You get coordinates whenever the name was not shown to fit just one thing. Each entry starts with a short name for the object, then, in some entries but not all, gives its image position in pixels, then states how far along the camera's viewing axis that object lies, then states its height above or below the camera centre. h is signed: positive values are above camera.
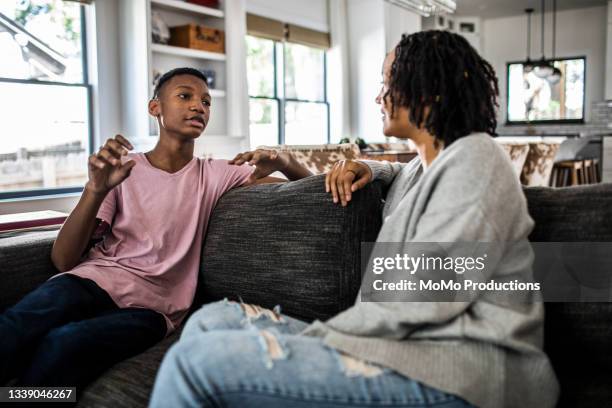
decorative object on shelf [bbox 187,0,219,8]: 5.62 +1.43
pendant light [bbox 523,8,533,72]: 9.67 +2.03
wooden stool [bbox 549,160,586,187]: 6.71 -0.22
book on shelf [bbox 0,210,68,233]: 2.31 -0.25
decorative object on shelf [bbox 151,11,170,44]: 5.26 +1.11
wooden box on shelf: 5.46 +1.09
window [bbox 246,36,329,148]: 6.99 +0.76
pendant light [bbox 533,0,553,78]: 8.35 +1.16
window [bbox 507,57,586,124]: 9.86 +0.96
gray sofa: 1.38 -0.30
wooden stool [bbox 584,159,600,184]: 7.41 -0.22
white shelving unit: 4.99 +0.84
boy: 1.41 -0.28
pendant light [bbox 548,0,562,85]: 8.44 +1.45
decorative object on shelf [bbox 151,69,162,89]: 5.11 +0.70
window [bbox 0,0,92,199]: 4.43 +0.44
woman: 1.01 -0.32
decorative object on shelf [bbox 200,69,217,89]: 5.86 +0.78
